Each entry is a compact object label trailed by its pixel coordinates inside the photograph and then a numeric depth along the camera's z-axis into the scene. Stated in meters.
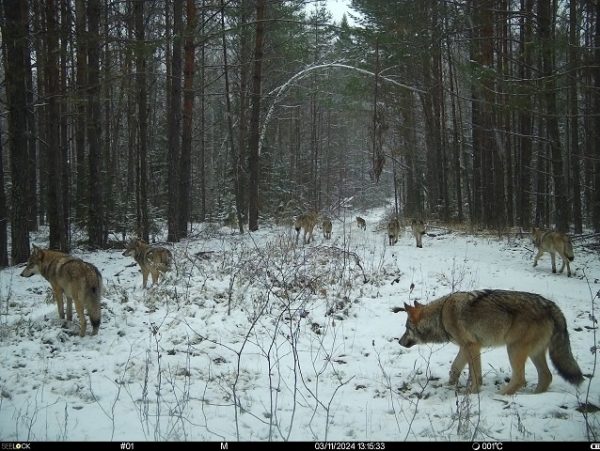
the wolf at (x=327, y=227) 19.92
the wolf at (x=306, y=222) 18.44
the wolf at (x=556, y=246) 12.34
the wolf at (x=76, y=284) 7.09
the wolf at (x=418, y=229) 17.55
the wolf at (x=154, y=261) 10.48
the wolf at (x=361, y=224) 25.74
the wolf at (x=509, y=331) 5.11
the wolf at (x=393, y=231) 18.69
